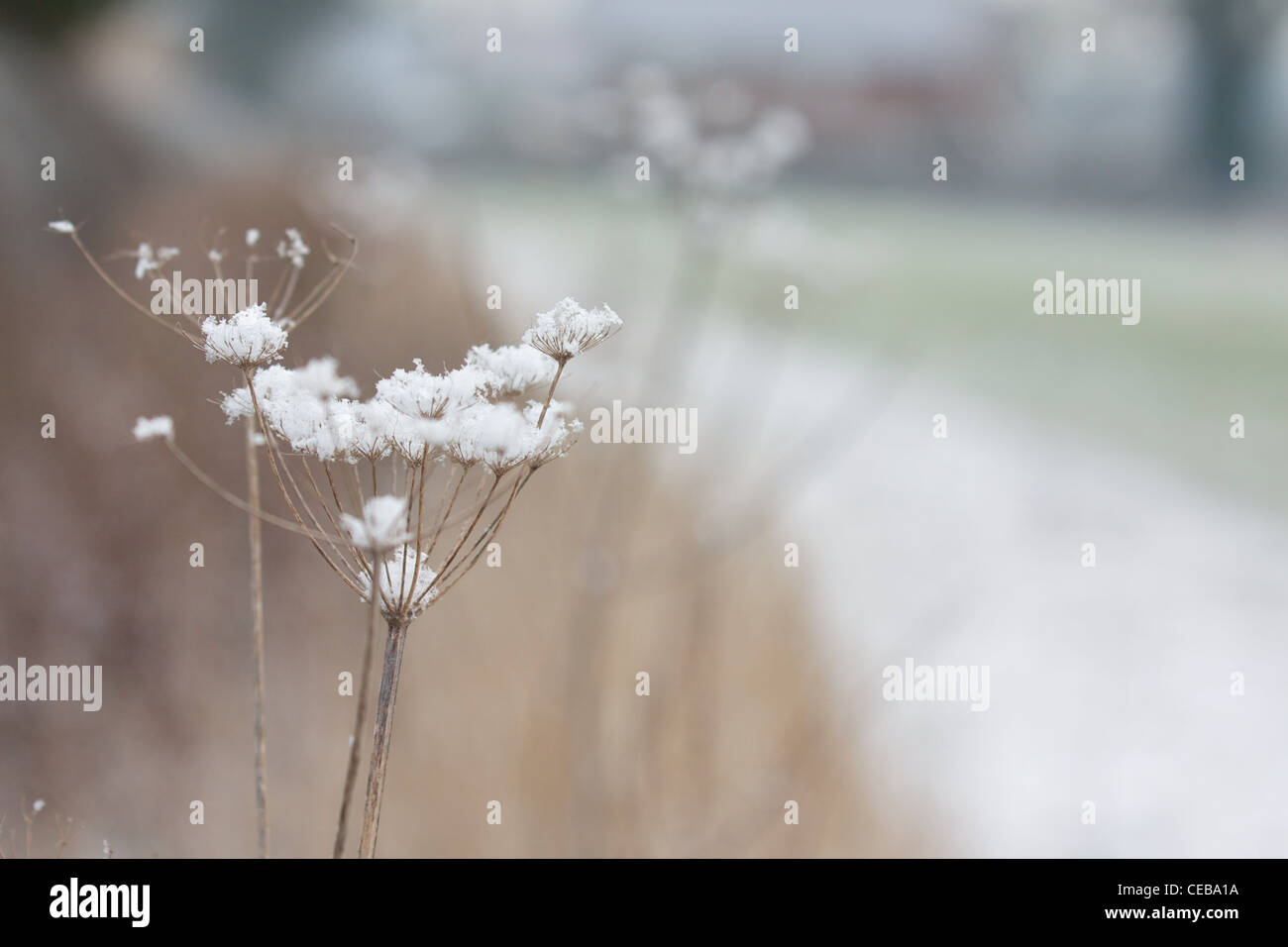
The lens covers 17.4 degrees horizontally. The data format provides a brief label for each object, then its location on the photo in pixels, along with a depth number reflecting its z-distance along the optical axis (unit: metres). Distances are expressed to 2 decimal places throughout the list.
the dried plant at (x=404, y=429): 1.12
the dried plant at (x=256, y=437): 1.11
